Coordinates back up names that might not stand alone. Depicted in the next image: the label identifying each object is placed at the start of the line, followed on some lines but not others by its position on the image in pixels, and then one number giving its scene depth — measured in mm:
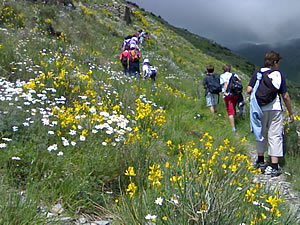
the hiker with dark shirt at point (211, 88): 7379
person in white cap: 9422
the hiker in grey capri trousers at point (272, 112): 4352
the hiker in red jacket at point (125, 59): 9031
